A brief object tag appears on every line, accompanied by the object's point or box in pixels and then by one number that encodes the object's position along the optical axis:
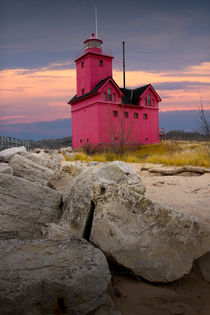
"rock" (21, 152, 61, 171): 6.39
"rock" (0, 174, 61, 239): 2.96
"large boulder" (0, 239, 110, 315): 1.65
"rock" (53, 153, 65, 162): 12.92
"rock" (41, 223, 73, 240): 2.59
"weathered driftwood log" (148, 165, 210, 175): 7.06
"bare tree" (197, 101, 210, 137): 10.85
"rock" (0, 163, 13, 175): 4.12
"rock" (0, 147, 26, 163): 7.74
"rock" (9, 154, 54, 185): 4.80
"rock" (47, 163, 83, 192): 4.08
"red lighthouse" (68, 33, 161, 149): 20.78
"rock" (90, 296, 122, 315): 1.83
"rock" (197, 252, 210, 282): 2.63
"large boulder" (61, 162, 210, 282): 2.41
